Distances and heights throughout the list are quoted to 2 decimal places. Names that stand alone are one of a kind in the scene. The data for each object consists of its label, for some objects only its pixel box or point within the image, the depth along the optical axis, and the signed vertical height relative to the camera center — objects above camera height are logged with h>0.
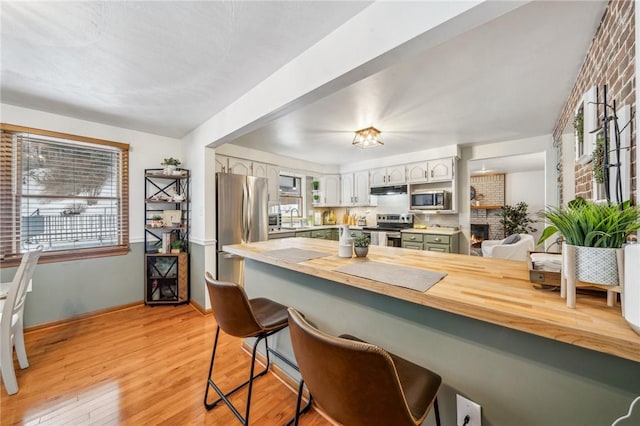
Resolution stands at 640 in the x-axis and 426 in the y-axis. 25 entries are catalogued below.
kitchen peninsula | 0.72 -0.51
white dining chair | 1.69 -0.79
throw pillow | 3.33 -0.39
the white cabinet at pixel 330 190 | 5.66 +0.54
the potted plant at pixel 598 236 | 0.70 -0.08
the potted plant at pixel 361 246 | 1.63 -0.23
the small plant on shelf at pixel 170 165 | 3.23 +0.68
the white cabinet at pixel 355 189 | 5.28 +0.55
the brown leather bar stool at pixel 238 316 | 1.28 -0.60
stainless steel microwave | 4.16 +0.21
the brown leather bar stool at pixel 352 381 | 0.67 -0.51
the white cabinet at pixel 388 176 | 4.67 +0.74
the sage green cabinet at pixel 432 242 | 3.94 -0.50
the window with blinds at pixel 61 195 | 2.49 +0.23
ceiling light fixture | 3.07 +0.99
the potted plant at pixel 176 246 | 3.35 -0.44
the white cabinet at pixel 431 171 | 4.08 +0.74
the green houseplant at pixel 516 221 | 5.70 -0.23
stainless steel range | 4.54 -0.31
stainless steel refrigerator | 3.22 -0.03
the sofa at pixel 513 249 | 3.05 -0.48
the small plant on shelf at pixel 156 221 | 3.25 -0.09
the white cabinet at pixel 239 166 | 3.88 +0.79
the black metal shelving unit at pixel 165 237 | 3.29 -0.33
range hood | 4.63 +0.45
